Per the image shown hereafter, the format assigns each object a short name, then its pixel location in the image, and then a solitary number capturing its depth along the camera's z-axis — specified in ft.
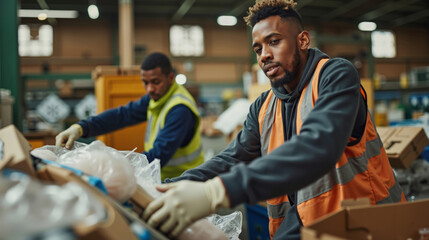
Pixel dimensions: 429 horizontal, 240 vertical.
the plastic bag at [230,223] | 4.80
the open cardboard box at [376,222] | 3.31
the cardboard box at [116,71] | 13.48
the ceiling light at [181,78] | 43.99
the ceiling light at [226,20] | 46.25
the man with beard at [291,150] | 3.26
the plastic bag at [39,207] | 1.86
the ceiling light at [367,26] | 49.18
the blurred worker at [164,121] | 8.02
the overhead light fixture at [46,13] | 39.25
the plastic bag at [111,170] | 3.37
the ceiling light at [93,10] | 22.36
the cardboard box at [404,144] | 7.62
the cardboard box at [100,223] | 2.09
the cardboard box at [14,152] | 2.95
